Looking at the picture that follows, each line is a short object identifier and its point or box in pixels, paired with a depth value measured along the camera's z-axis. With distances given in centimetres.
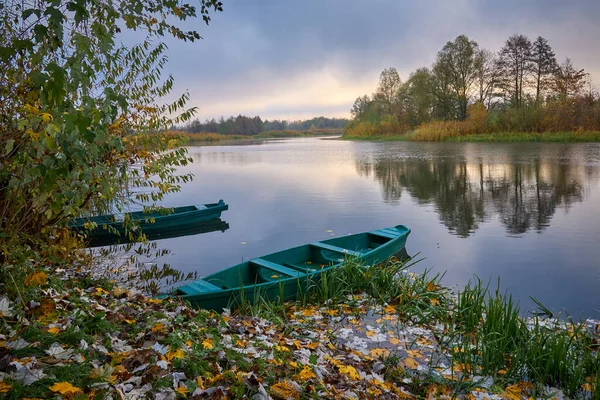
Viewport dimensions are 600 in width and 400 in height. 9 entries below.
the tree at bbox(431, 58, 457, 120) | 4931
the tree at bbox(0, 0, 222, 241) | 253
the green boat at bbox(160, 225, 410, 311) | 593
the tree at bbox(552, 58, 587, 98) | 4347
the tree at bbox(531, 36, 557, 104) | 4522
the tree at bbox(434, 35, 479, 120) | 4759
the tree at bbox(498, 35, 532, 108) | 4556
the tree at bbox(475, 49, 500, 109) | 4712
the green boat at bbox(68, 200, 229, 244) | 1104
